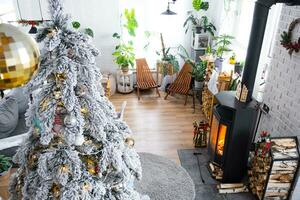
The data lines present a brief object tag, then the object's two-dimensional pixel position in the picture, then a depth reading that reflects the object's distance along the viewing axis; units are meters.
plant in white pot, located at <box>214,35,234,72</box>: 4.10
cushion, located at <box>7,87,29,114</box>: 3.48
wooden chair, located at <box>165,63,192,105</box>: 5.01
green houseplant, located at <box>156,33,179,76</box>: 5.30
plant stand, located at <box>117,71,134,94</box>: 5.40
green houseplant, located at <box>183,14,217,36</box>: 5.02
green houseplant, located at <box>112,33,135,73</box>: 5.19
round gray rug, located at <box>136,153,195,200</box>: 2.88
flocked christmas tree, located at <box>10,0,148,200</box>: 1.49
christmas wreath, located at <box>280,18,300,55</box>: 2.46
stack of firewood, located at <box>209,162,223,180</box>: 3.10
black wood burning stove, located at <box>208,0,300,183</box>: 2.45
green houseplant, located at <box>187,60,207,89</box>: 4.67
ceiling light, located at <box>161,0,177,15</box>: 4.66
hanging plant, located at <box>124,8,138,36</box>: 5.12
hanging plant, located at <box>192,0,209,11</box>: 4.90
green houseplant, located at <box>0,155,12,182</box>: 2.43
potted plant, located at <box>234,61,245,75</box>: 4.02
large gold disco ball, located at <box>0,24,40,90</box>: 0.74
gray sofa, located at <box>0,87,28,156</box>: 2.81
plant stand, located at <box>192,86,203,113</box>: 4.89
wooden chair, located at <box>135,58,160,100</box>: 5.31
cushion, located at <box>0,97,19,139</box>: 2.95
